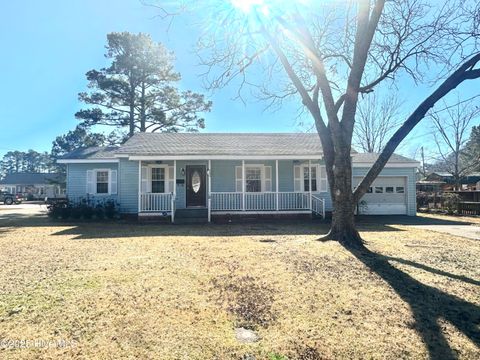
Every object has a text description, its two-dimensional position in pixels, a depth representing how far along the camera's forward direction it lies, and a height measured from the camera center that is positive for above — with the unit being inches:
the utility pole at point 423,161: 1518.2 +135.0
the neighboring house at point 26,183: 2021.4 +67.2
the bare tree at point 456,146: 1138.8 +164.3
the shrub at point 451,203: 717.2 -34.0
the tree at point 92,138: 1095.0 +195.4
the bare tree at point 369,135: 1241.0 +224.5
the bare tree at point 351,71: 304.5 +128.8
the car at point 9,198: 1323.8 -21.0
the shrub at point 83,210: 575.5 -33.7
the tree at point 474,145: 1483.8 +214.2
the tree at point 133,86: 1056.2 +366.0
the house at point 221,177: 545.3 +27.9
